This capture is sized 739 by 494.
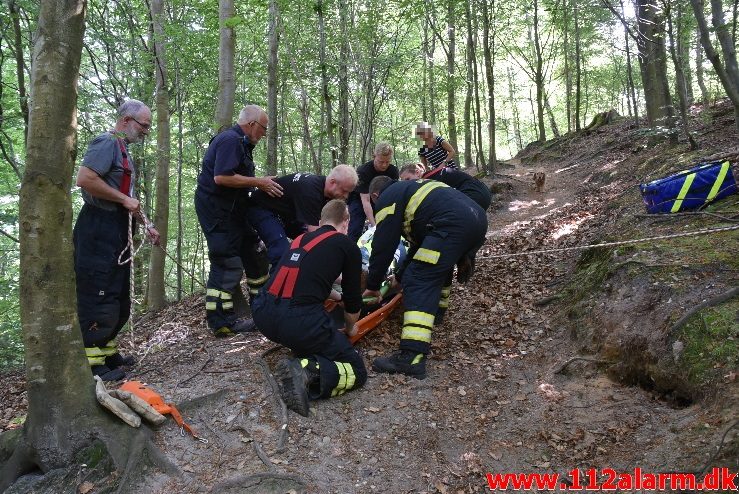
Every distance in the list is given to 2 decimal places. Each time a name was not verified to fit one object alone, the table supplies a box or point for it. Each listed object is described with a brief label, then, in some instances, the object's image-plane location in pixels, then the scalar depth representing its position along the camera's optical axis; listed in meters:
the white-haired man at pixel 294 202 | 4.98
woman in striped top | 8.50
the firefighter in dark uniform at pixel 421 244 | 4.43
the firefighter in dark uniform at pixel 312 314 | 3.86
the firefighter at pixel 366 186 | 6.78
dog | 13.02
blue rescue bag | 5.16
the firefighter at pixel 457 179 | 6.36
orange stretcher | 4.79
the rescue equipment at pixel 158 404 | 3.27
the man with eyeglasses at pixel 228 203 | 4.87
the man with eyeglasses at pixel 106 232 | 4.05
